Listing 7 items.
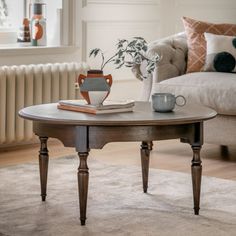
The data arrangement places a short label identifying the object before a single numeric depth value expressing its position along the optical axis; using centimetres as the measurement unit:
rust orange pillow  549
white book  344
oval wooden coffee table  324
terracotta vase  352
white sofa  486
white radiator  518
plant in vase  352
